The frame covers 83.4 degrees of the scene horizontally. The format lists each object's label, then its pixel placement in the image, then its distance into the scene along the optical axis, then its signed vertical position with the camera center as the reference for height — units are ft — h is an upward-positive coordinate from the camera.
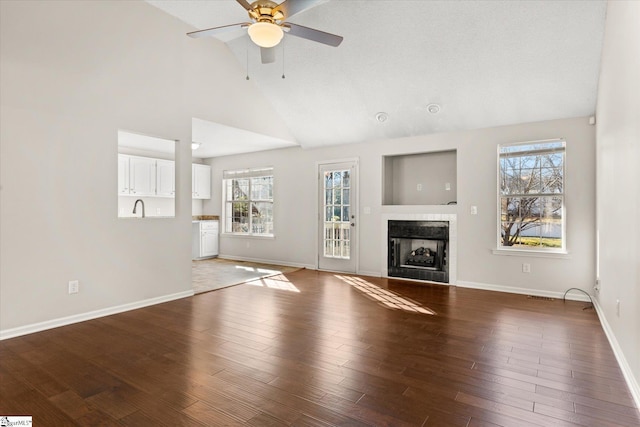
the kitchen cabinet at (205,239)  26.99 -1.97
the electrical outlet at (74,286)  12.10 -2.51
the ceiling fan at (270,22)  9.05 +5.16
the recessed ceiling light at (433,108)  16.62 +4.93
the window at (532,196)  15.62 +0.81
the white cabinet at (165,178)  24.45 +2.41
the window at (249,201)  25.66 +0.87
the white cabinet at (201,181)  27.96 +2.50
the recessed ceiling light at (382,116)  18.11 +4.95
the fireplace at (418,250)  18.53 -1.98
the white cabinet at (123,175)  22.36 +2.37
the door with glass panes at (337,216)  21.40 -0.17
